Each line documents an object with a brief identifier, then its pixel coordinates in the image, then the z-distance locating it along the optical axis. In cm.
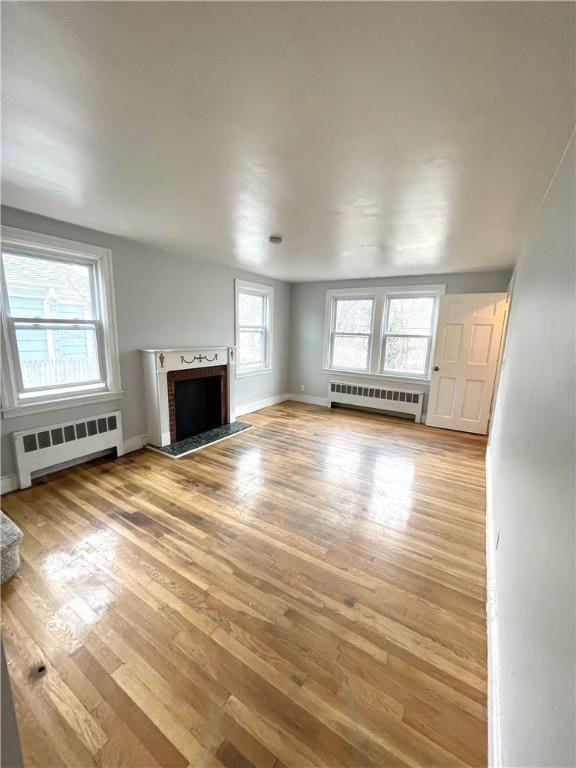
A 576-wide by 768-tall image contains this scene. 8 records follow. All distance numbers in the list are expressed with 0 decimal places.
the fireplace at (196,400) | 377
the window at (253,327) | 495
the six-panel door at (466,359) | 415
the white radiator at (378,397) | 499
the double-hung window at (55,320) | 256
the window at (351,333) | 534
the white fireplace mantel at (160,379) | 350
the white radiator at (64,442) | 268
